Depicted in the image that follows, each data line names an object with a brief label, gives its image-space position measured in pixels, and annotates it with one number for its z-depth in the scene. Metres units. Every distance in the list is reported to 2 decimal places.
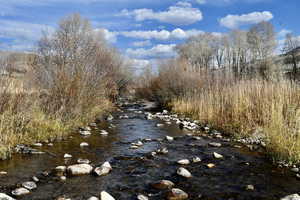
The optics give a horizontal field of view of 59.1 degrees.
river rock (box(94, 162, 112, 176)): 5.52
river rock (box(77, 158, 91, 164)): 6.24
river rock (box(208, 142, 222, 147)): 8.16
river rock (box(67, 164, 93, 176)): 5.46
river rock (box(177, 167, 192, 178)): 5.52
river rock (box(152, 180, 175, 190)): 4.91
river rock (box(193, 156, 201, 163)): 6.56
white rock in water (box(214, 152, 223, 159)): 6.91
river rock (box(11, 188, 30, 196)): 4.43
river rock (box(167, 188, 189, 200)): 4.44
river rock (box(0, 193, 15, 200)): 4.03
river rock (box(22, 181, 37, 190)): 4.68
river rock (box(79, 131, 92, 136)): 9.61
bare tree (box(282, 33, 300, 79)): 39.38
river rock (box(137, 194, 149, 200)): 4.38
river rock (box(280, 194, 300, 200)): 4.12
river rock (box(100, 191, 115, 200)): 4.19
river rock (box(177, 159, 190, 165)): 6.41
